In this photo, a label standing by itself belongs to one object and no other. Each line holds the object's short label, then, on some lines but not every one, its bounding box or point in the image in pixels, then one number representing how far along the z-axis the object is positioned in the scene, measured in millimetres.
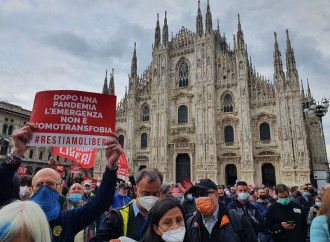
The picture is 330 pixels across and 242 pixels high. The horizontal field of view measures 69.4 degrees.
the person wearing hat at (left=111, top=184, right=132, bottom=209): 6593
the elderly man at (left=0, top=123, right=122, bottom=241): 2439
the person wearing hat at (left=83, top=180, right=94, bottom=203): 7612
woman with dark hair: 2066
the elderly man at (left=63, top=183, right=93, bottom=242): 4488
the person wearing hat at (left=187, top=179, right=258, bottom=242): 3092
